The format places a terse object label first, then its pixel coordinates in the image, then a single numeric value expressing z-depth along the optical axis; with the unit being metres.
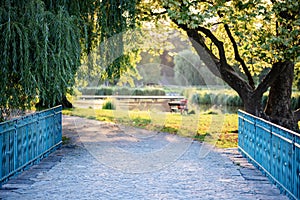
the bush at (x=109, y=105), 28.54
